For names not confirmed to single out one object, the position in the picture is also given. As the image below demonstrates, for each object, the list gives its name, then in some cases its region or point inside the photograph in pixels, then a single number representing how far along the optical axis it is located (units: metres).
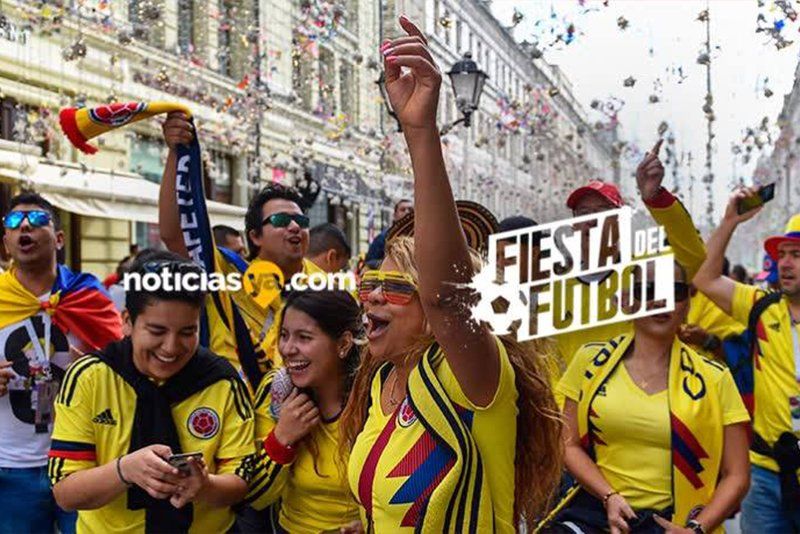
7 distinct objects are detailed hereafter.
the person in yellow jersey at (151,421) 2.50
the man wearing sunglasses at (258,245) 3.84
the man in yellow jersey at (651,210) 3.21
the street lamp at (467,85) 5.78
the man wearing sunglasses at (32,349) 3.80
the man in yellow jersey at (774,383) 3.80
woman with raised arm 1.67
